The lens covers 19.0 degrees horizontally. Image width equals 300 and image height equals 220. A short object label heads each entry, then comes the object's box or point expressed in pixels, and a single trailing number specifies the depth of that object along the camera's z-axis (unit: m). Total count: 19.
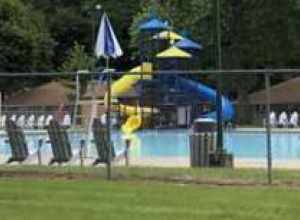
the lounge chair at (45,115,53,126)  17.72
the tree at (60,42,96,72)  63.56
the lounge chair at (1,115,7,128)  17.31
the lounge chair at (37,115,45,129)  17.89
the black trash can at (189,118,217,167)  17.75
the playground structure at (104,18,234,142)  28.66
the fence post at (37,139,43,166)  18.48
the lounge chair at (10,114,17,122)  17.53
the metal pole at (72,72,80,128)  17.52
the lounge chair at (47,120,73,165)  17.86
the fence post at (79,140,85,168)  17.91
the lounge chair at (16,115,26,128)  17.95
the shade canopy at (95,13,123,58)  25.22
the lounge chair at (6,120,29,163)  17.89
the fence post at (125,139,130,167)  17.98
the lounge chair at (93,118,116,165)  17.14
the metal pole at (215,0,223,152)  16.72
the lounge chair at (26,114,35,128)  18.00
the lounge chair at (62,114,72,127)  17.39
